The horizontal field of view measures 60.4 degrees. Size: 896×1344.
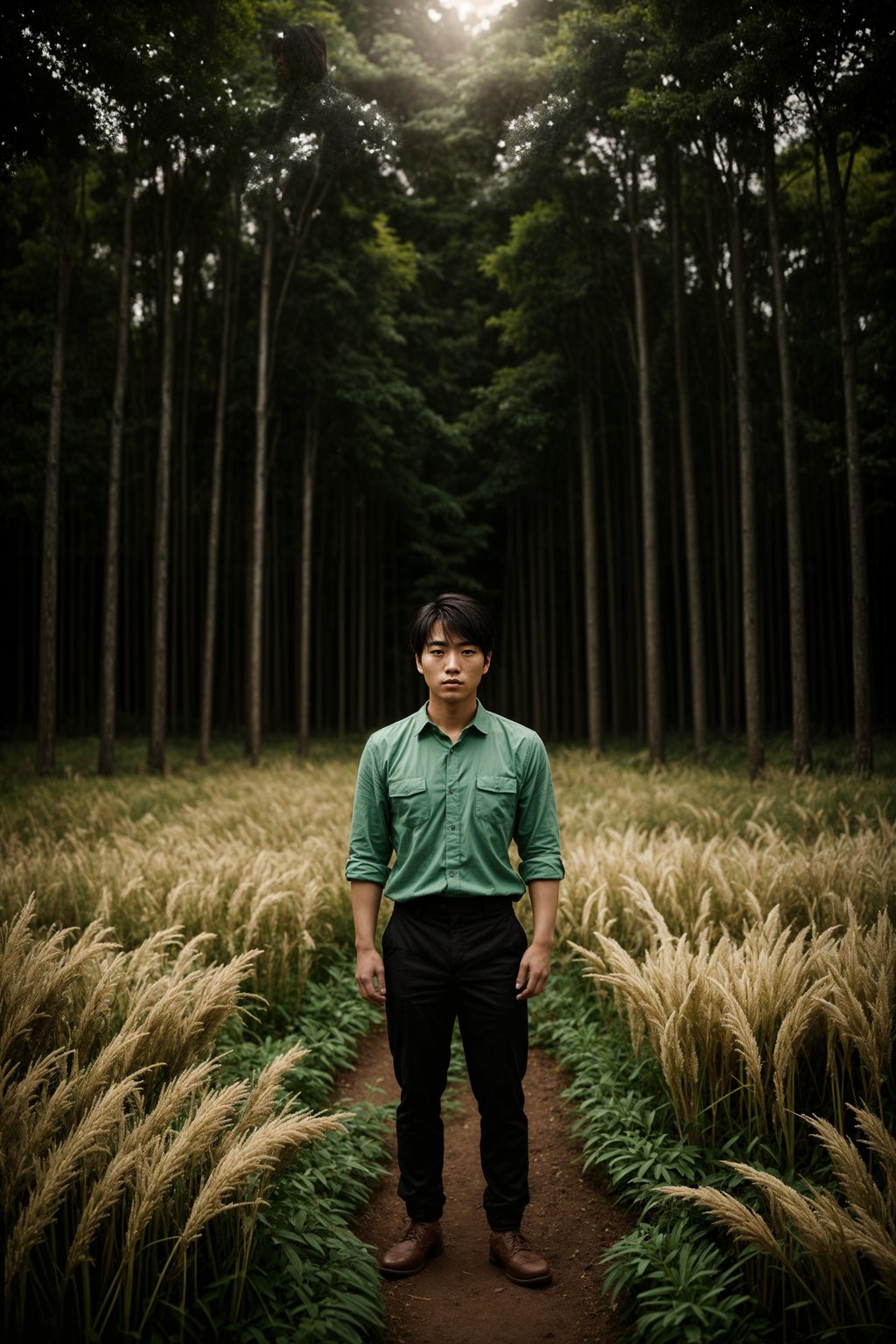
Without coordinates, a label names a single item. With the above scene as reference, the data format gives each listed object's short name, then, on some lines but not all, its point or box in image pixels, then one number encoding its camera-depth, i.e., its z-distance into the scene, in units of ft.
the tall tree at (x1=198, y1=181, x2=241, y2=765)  53.62
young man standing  8.77
